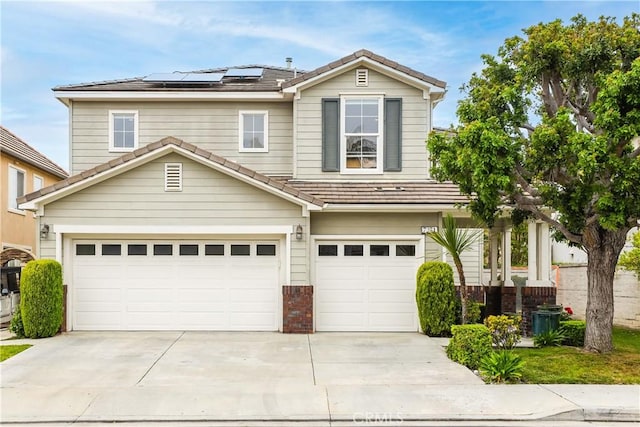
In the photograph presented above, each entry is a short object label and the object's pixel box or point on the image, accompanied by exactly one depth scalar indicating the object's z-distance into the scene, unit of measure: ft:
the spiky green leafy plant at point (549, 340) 39.58
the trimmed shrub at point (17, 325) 42.57
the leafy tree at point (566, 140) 31.55
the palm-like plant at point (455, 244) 41.78
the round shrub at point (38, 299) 42.04
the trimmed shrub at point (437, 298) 43.83
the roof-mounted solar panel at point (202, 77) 53.26
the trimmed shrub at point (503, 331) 36.55
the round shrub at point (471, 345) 34.35
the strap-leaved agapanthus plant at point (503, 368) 30.14
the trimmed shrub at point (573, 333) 39.81
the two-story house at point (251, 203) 45.01
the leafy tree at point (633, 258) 46.78
